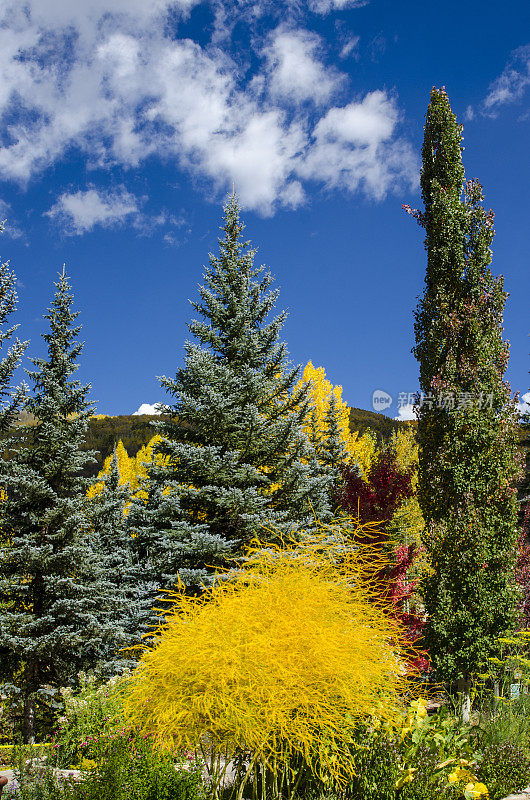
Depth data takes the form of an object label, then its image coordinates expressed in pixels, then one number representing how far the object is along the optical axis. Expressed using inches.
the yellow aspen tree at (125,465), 1761.8
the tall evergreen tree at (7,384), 414.3
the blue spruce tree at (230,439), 385.7
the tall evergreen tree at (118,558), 415.8
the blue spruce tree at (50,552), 382.3
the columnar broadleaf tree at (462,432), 345.7
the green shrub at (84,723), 243.4
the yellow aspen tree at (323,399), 872.7
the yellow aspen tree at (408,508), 465.2
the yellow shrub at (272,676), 167.3
